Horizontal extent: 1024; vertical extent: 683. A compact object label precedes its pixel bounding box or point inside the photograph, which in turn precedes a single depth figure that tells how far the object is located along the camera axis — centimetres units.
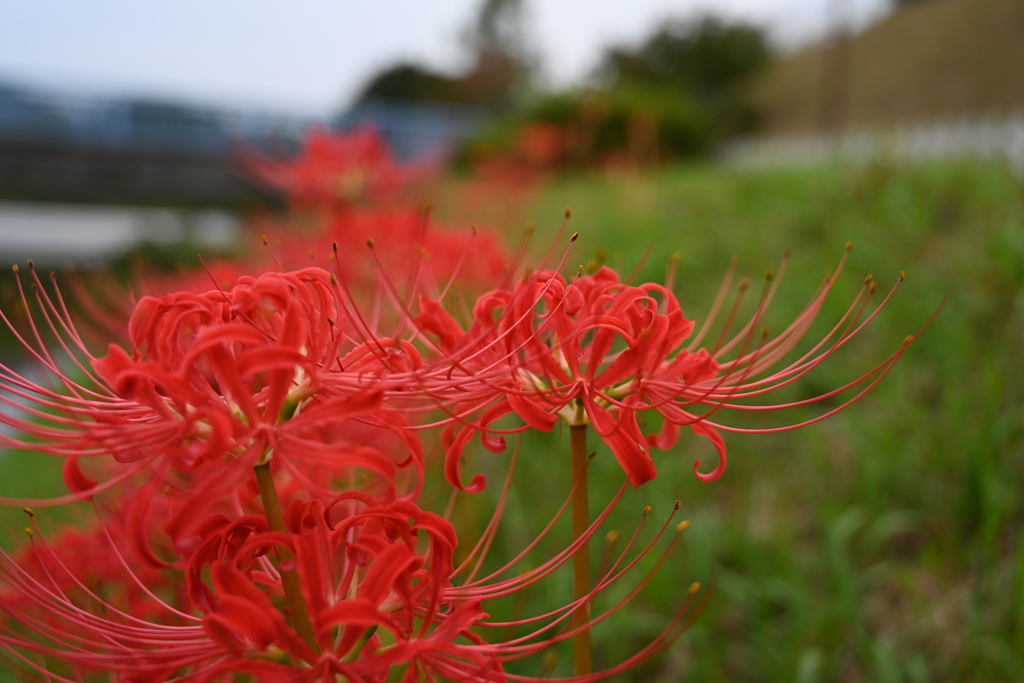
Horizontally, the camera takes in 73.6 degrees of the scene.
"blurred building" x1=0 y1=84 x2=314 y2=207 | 1742
